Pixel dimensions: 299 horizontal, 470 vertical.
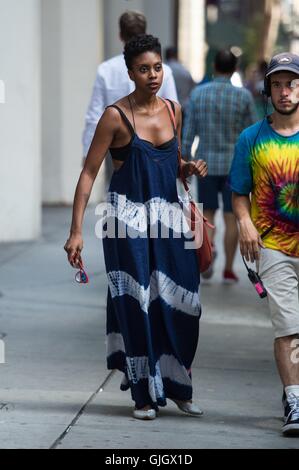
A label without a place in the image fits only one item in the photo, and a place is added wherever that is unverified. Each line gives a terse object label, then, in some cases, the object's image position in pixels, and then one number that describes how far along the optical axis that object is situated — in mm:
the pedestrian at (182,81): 25656
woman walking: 10050
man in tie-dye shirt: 9743
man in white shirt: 14442
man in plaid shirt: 16670
